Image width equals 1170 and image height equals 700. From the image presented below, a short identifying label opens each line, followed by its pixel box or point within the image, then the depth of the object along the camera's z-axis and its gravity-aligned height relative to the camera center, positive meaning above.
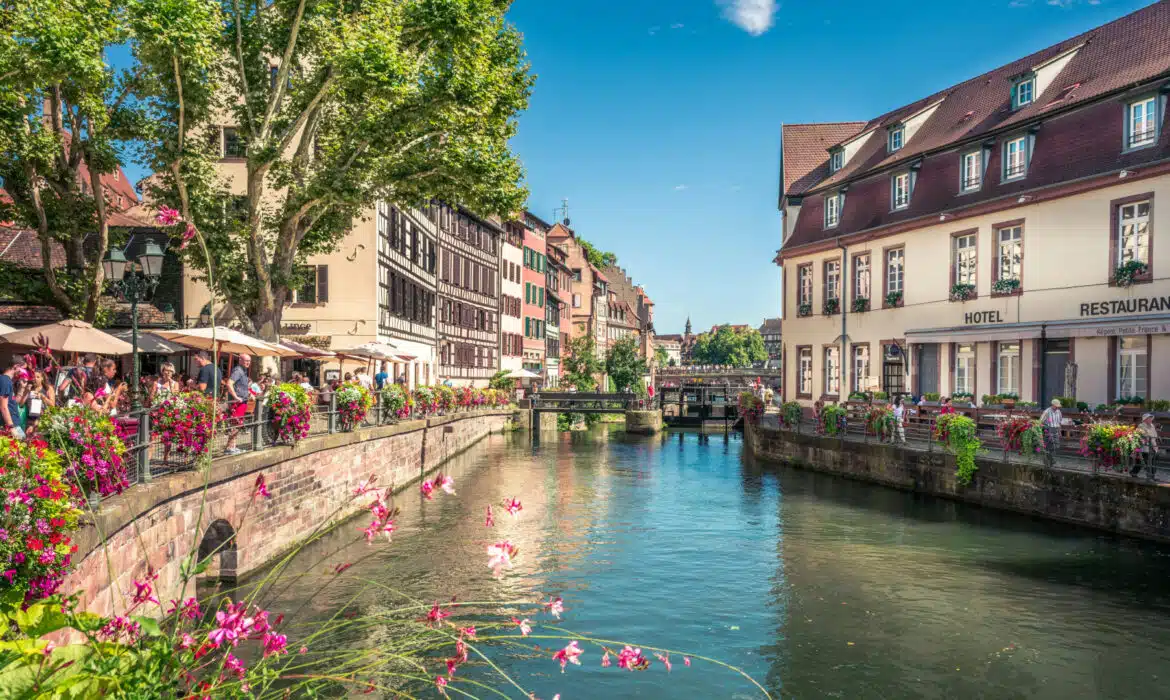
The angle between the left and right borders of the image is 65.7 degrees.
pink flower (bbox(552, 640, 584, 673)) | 3.51 -1.11
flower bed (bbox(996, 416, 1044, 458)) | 18.16 -1.15
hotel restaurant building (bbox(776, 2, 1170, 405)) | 20.62 +3.88
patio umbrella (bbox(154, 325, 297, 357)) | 15.17 +0.45
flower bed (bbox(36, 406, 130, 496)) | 6.66 -0.59
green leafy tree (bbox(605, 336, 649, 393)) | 64.44 +0.36
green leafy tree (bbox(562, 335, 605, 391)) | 63.19 +0.46
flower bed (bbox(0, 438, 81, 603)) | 5.24 -0.93
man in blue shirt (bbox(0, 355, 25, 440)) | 10.00 -0.44
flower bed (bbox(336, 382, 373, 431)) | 17.80 -0.69
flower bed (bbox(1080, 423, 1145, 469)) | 15.66 -1.13
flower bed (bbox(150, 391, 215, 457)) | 10.16 -0.64
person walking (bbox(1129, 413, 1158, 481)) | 15.43 -1.11
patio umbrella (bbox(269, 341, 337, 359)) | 20.83 +0.39
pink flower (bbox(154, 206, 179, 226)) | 4.00 +0.68
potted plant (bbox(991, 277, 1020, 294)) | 23.92 +2.48
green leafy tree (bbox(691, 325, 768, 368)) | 159.14 +4.71
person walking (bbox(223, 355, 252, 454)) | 12.52 -0.47
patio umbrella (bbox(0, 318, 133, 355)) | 13.28 +0.40
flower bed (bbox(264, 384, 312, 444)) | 14.07 -0.67
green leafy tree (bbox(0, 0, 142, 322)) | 14.94 +4.79
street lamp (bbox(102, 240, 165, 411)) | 12.67 +1.41
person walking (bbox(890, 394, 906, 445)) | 23.62 -1.25
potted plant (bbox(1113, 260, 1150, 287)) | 20.27 +2.45
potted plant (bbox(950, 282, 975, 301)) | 25.64 +2.45
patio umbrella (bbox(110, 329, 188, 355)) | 16.92 +0.41
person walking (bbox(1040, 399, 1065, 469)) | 17.73 -1.09
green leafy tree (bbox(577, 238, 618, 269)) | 89.01 +12.31
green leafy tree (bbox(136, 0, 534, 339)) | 17.61 +5.30
